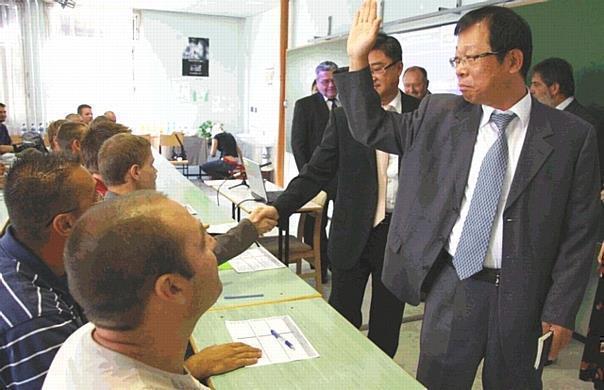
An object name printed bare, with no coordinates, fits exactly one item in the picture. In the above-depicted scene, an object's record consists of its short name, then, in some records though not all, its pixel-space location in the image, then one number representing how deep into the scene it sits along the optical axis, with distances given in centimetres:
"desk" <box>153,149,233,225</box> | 290
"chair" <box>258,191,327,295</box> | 360
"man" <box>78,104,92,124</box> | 697
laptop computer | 367
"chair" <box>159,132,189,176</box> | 909
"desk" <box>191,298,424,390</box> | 126
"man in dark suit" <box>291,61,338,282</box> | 414
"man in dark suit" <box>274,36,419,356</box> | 208
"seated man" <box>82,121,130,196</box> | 258
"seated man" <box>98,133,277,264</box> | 194
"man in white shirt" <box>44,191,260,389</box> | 75
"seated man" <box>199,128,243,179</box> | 796
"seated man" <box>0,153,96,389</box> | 104
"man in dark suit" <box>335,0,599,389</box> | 141
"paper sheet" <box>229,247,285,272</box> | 209
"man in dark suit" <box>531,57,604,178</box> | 288
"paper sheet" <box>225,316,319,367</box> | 139
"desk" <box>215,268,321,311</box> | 175
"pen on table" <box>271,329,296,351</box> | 144
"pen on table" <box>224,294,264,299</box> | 179
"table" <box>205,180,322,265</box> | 348
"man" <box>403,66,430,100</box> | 400
